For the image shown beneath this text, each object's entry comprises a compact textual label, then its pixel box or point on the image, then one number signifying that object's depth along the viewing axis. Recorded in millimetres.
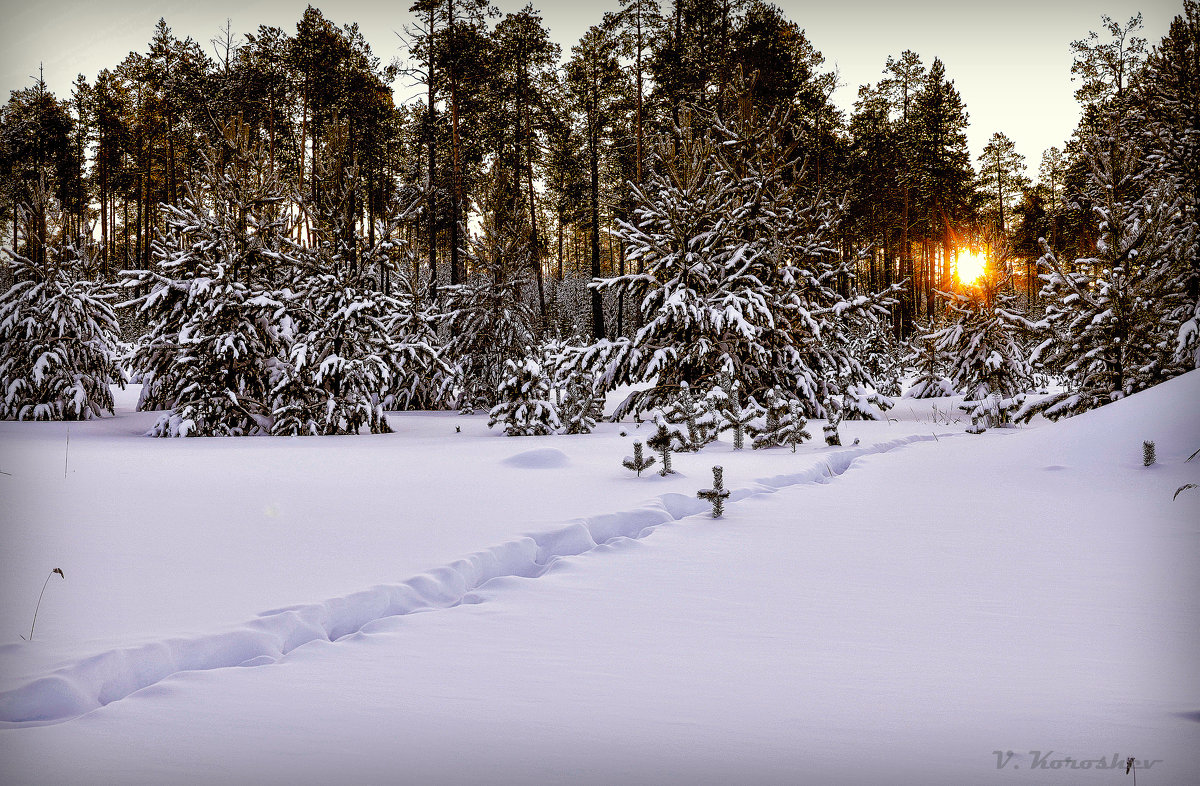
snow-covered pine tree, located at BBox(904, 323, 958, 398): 23183
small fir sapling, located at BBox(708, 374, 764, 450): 12227
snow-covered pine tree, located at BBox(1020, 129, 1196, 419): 13836
